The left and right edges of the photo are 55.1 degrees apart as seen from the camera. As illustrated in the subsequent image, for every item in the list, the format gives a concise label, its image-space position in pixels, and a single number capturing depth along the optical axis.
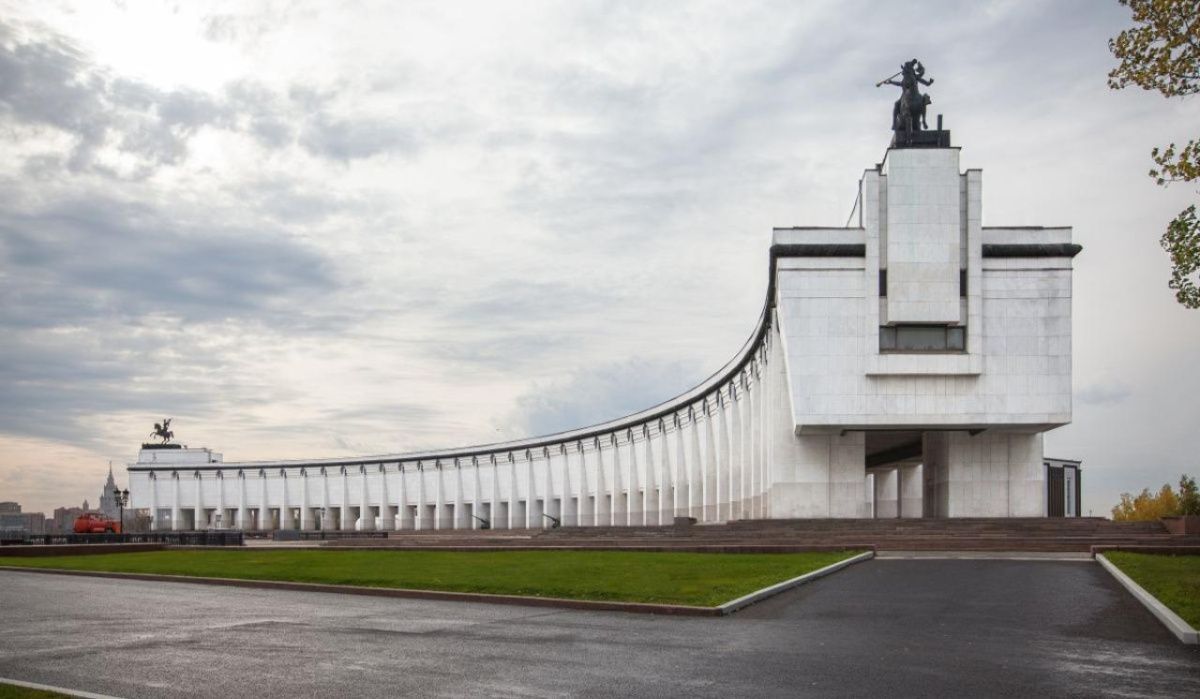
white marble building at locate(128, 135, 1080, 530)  47.88
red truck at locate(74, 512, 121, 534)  67.00
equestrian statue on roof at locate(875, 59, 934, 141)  50.31
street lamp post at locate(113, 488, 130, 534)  71.88
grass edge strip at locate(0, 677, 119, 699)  10.84
